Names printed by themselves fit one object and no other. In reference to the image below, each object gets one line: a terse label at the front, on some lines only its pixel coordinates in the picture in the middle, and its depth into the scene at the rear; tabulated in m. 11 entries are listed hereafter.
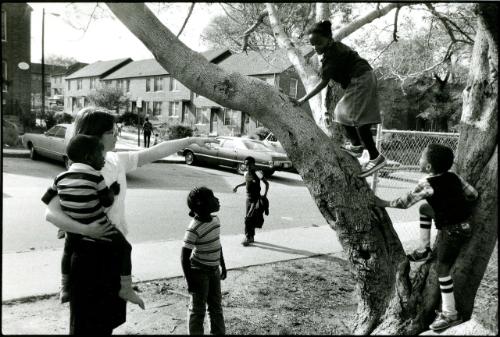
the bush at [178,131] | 19.02
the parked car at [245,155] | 16.72
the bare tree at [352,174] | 3.17
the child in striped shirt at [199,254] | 3.40
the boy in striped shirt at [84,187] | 2.37
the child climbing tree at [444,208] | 2.82
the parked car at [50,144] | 11.15
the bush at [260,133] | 21.17
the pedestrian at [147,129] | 16.34
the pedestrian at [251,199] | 7.30
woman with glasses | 2.45
